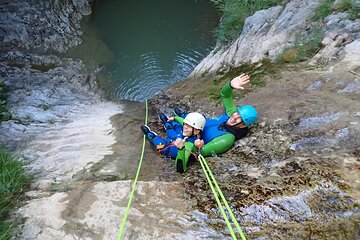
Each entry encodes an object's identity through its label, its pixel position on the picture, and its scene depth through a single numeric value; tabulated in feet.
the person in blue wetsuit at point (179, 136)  14.52
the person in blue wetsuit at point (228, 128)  15.51
